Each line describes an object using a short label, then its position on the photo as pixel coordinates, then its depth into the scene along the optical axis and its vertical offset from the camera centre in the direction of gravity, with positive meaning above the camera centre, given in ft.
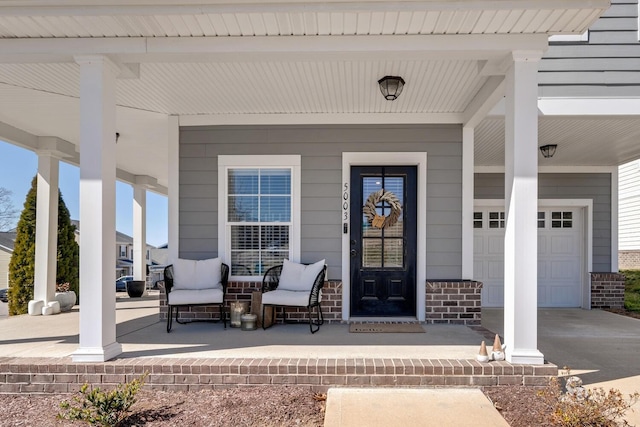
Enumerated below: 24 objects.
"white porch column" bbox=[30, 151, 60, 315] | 20.49 -0.28
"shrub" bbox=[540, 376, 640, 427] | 8.48 -3.33
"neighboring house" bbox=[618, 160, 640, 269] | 37.99 +1.21
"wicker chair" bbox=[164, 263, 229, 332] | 15.31 -2.28
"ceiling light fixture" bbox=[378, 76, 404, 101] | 13.65 +4.22
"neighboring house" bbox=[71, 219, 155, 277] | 92.16 -6.48
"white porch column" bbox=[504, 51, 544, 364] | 11.15 +0.49
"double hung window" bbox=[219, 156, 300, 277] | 17.90 +0.55
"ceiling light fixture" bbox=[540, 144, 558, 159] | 20.94 +3.62
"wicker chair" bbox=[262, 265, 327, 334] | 15.11 -2.25
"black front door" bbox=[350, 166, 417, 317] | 17.84 -0.51
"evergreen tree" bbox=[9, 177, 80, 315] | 24.13 -2.03
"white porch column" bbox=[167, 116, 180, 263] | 17.83 +1.60
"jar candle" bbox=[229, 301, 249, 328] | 15.99 -2.95
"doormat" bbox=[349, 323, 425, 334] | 15.30 -3.38
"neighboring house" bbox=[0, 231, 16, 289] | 73.87 -4.99
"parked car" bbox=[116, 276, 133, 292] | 51.51 -6.73
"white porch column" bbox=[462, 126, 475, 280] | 17.48 +1.31
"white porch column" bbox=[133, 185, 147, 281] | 32.35 -0.17
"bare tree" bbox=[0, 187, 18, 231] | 78.07 +2.50
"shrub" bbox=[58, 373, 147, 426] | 8.83 -3.52
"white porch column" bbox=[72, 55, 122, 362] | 11.23 +0.34
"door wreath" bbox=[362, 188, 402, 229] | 17.84 +0.59
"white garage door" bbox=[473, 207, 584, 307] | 25.34 -1.17
